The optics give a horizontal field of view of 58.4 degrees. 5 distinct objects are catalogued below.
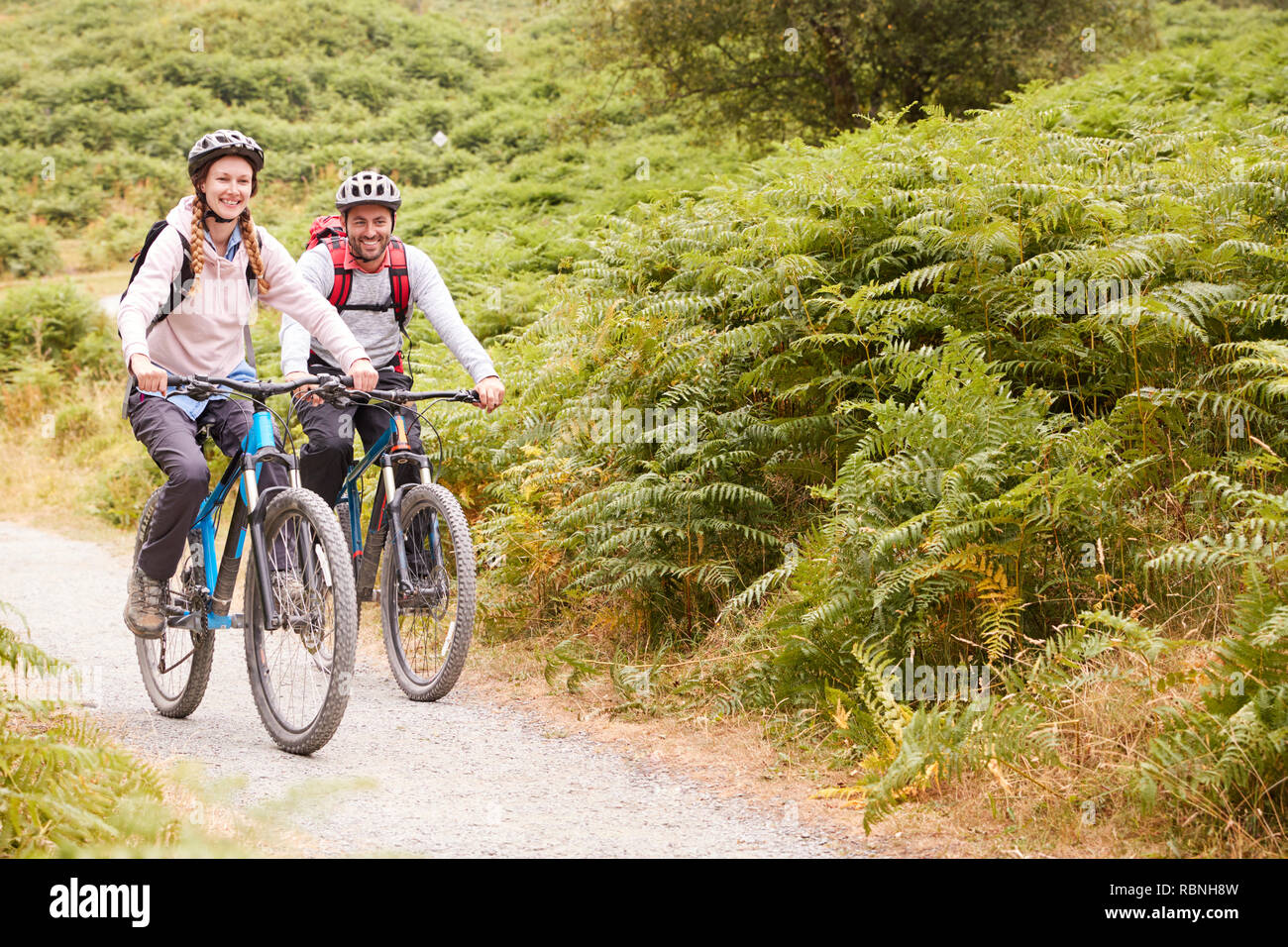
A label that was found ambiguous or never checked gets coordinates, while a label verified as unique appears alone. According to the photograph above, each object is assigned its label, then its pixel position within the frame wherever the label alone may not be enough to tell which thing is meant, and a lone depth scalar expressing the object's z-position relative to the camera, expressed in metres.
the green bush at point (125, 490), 13.10
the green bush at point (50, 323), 18.48
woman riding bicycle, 5.17
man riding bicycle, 6.20
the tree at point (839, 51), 15.88
